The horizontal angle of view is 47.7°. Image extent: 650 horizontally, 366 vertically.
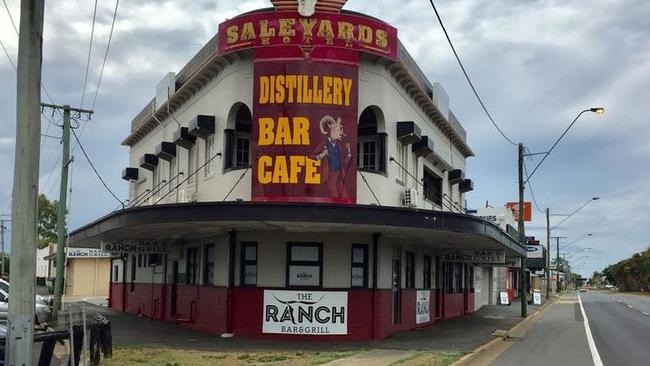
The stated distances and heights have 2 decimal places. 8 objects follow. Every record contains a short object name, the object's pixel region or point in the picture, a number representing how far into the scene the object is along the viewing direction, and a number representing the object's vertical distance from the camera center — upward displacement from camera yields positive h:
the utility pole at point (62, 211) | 27.78 +1.83
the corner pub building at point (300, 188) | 19.27 +2.04
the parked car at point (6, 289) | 23.53 -1.01
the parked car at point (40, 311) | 22.48 -1.69
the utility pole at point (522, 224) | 32.84 +1.83
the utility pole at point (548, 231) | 67.68 +3.17
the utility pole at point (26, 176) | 8.06 +0.92
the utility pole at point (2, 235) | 83.66 +2.57
